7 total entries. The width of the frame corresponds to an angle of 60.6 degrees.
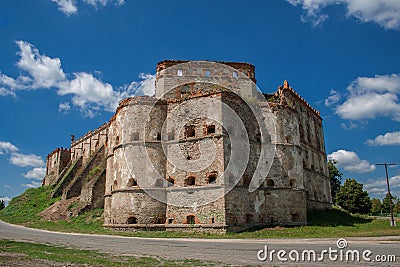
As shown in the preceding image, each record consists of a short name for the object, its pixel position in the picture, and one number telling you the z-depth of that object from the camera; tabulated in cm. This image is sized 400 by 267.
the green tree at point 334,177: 5015
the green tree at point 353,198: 4503
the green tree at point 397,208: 7001
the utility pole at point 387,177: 3203
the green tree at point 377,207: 6494
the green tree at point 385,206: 6612
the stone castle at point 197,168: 2331
